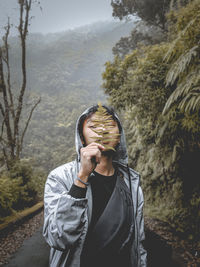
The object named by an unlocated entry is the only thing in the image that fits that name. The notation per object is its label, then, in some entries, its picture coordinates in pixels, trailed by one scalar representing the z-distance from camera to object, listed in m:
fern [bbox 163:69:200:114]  2.78
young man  0.89
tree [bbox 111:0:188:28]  8.73
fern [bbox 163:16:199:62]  3.07
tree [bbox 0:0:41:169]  6.05
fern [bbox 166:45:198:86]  2.95
